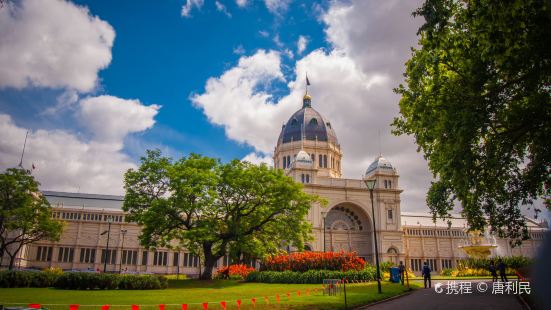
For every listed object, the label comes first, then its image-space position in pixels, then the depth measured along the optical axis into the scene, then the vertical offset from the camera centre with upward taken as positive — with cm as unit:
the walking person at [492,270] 2744 -83
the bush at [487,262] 3928 -51
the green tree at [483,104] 1308 +640
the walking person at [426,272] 2680 -100
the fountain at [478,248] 4331 +97
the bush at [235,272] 3906 -162
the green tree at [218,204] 3472 +448
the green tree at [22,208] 4472 +505
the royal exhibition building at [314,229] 6588 +435
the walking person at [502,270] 2478 -75
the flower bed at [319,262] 3284 -50
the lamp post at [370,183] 2407 +429
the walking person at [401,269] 2852 -87
